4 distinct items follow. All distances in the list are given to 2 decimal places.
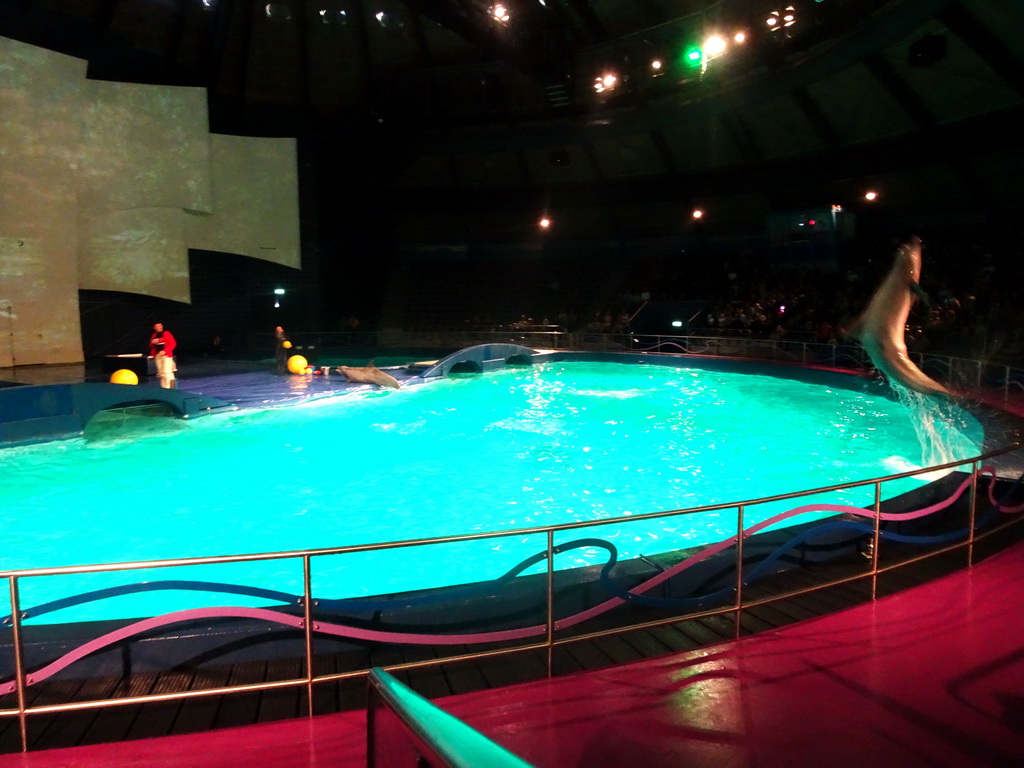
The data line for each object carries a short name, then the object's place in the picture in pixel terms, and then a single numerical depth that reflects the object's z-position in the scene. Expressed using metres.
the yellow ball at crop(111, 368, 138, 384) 13.12
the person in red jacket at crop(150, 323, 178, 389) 13.20
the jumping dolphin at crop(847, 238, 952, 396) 8.09
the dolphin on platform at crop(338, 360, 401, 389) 15.95
